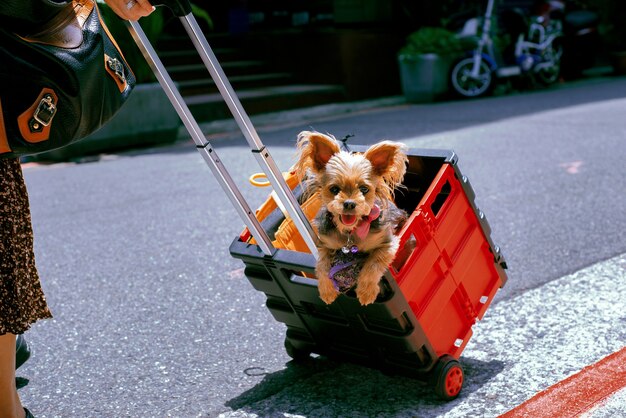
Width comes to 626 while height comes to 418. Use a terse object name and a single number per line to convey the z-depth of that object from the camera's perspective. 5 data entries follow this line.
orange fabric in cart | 3.14
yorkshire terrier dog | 2.54
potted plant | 12.72
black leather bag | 2.13
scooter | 12.77
